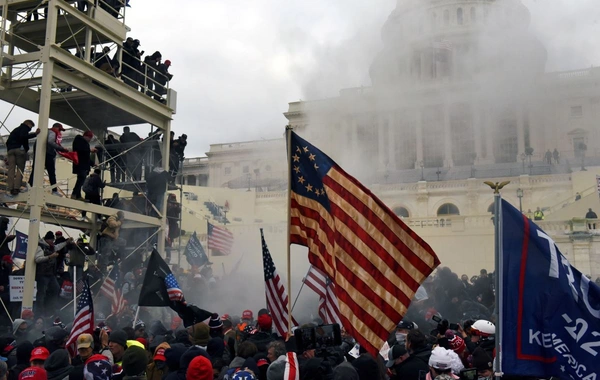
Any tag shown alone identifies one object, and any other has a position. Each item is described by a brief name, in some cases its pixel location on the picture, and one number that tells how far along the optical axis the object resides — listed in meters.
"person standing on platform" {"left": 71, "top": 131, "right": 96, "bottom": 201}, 12.93
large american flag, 5.80
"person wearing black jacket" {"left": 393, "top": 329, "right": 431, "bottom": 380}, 5.54
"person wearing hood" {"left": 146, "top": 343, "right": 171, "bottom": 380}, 6.01
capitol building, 46.84
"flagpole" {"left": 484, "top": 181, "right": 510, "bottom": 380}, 4.18
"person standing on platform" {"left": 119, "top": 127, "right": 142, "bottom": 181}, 15.67
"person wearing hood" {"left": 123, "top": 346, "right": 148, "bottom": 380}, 5.12
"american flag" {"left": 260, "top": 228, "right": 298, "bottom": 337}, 7.66
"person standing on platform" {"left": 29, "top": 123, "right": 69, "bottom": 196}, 12.47
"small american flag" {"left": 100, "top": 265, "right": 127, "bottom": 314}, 11.02
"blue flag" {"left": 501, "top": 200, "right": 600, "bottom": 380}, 4.19
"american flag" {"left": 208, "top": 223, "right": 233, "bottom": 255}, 22.38
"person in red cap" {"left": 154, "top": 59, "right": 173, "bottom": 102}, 15.88
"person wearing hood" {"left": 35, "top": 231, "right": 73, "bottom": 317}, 11.89
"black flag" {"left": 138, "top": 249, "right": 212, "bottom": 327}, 8.40
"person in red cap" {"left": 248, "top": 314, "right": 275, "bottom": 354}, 6.97
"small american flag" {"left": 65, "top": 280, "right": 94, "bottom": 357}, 7.26
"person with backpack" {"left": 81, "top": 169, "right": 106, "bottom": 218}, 13.37
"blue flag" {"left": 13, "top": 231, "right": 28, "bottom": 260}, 13.44
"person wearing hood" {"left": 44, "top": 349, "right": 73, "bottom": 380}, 5.52
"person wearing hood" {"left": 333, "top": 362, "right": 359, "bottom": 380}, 4.56
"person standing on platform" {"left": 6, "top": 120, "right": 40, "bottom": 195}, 11.92
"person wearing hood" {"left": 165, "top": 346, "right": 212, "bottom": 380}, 5.38
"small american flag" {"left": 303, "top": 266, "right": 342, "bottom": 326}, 7.73
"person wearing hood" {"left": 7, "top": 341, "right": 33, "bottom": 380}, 6.01
